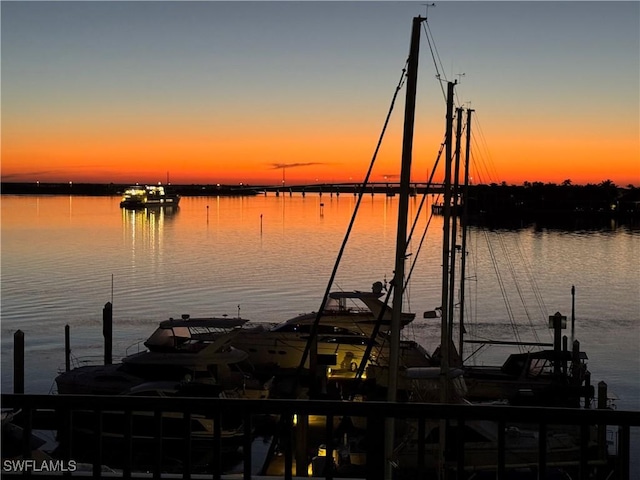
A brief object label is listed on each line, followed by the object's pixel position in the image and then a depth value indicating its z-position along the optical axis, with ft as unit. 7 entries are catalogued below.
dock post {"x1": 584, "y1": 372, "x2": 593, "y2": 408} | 59.21
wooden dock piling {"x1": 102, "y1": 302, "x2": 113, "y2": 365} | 72.54
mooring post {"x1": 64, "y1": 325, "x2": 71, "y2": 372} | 68.83
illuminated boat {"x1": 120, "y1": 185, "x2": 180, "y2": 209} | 456.45
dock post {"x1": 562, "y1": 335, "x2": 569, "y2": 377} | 63.98
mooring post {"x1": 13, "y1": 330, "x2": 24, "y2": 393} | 59.68
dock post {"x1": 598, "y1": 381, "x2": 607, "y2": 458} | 49.47
